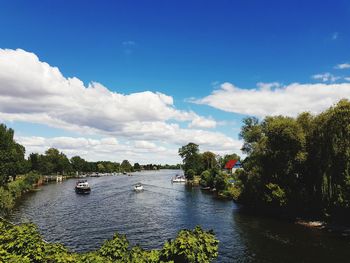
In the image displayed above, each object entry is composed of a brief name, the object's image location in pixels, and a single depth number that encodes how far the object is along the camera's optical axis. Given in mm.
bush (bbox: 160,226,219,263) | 16172
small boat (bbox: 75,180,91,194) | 108188
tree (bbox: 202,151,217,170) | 191175
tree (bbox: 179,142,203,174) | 180375
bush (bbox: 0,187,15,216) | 60962
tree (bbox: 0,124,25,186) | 75875
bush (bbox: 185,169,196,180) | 162250
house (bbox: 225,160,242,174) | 167125
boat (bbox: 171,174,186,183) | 160500
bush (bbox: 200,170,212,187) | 122625
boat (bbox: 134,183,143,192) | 115106
